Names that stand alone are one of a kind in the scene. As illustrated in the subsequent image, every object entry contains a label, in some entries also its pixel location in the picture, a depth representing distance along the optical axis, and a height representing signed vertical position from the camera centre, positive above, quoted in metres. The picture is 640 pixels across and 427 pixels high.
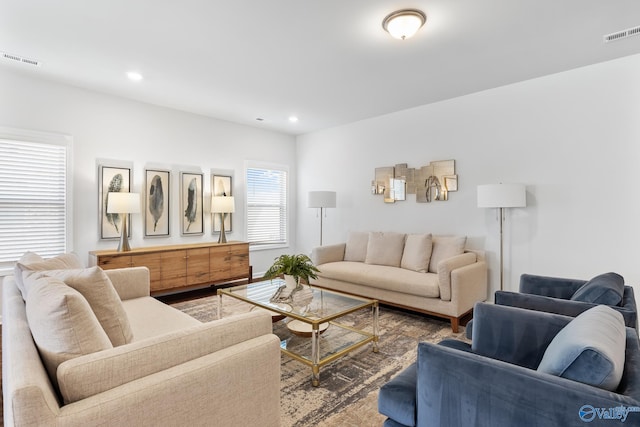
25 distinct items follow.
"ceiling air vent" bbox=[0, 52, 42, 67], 3.07 +1.59
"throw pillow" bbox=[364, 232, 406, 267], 4.32 -0.47
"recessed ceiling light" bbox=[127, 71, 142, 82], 3.45 +1.57
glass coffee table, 2.34 -0.79
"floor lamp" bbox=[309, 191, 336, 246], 5.14 +0.27
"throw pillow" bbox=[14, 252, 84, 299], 1.79 -0.30
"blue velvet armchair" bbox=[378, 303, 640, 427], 0.95 -0.61
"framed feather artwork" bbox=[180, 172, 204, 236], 4.76 +0.19
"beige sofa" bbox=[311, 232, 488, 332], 3.26 -0.69
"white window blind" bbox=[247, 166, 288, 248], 5.64 +0.19
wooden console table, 3.82 -0.62
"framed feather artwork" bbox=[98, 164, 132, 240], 4.05 +0.36
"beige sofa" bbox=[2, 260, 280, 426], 0.94 -0.57
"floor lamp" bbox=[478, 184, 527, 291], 3.37 +0.21
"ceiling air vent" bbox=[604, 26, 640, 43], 2.64 +1.54
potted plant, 2.97 -0.51
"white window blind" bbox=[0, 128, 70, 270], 3.44 +0.27
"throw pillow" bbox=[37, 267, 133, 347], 1.41 -0.38
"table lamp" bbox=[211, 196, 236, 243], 4.88 +0.14
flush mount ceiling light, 2.37 +1.49
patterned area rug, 1.88 -1.19
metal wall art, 4.30 +0.49
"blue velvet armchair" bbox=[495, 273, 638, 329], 1.84 -0.54
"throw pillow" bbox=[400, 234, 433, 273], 3.98 -0.50
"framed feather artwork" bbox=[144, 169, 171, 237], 4.42 +0.21
